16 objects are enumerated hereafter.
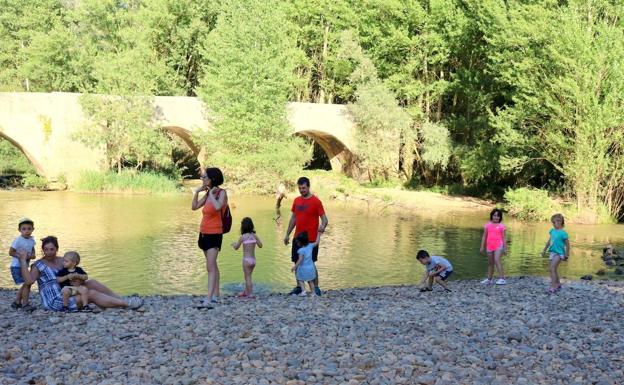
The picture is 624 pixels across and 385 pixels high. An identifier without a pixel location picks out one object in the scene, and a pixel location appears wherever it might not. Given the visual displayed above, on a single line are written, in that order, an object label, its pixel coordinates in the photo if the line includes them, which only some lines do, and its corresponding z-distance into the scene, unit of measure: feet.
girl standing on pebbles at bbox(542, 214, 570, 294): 33.42
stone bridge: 93.09
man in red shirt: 29.78
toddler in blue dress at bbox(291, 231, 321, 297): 29.68
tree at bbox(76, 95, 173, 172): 94.17
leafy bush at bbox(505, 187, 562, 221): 76.84
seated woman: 25.25
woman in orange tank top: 26.00
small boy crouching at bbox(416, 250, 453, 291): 33.55
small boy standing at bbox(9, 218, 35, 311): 25.86
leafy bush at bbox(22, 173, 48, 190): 94.99
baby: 25.05
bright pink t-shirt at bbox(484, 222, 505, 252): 36.06
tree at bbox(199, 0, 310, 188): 91.81
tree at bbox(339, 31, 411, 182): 103.30
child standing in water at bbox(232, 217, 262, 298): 29.66
